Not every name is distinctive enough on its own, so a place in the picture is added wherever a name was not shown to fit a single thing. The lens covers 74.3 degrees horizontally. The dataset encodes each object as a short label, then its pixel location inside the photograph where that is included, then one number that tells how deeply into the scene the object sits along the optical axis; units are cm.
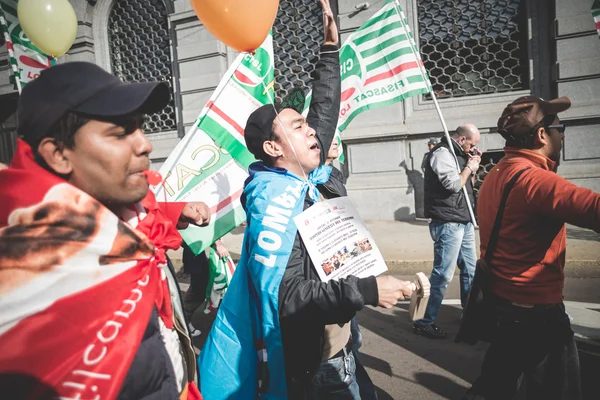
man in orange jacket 192
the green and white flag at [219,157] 316
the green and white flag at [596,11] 328
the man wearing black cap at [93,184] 97
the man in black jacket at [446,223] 389
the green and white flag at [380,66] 449
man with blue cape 153
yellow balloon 412
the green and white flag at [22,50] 510
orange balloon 230
